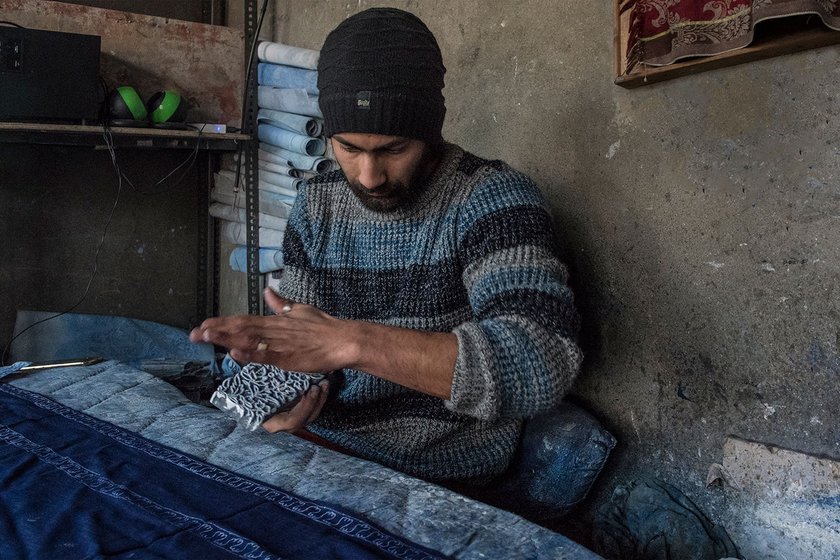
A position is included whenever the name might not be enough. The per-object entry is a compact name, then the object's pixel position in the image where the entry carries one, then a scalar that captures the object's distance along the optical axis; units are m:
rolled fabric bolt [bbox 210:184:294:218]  3.21
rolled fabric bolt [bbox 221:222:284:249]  3.28
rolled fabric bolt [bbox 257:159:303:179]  3.16
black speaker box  2.77
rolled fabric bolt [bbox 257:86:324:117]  2.99
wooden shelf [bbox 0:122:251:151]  2.88
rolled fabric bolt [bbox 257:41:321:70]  3.01
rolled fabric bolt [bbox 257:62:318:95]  3.04
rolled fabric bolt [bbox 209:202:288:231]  3.27
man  1.18
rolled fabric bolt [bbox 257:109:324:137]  3.00
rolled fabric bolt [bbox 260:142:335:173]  3.04
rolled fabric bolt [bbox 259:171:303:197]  3.19
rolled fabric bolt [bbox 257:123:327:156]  3.00
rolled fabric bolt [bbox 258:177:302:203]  3.20
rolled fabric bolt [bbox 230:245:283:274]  3.26
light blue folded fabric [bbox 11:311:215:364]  3.60
